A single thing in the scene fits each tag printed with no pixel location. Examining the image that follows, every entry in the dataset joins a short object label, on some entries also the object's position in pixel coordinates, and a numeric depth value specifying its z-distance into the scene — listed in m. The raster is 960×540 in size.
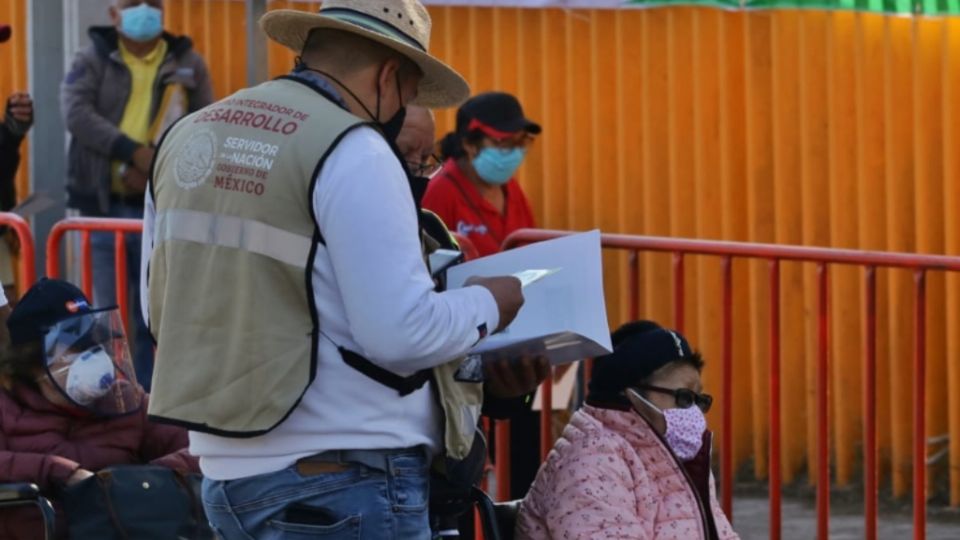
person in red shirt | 13.60
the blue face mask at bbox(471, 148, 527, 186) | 13.90
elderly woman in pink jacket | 9.17
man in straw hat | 6.60
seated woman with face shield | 10.06
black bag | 9.58
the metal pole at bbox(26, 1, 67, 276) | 14.81
